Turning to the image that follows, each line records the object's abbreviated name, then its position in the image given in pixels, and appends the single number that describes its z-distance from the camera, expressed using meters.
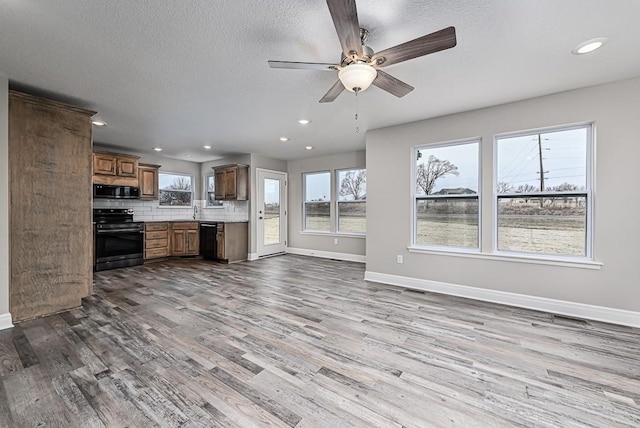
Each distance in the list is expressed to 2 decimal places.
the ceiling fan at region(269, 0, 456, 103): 1.51
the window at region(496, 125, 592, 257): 3.01
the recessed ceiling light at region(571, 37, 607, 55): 2.05
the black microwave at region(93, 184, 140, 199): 5.16
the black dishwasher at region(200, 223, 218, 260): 6.03
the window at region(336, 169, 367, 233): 6.06
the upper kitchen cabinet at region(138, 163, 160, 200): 5.88
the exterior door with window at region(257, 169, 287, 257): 6.41
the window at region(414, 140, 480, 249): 3.68
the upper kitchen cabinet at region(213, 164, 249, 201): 6.09
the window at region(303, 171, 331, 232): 6.52
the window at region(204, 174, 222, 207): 7.09
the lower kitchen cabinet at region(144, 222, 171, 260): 5.78
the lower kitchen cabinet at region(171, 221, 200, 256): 6.20
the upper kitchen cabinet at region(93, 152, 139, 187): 5.12
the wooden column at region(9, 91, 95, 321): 2.76
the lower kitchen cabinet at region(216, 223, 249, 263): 5.80
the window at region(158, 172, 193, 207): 6.66
